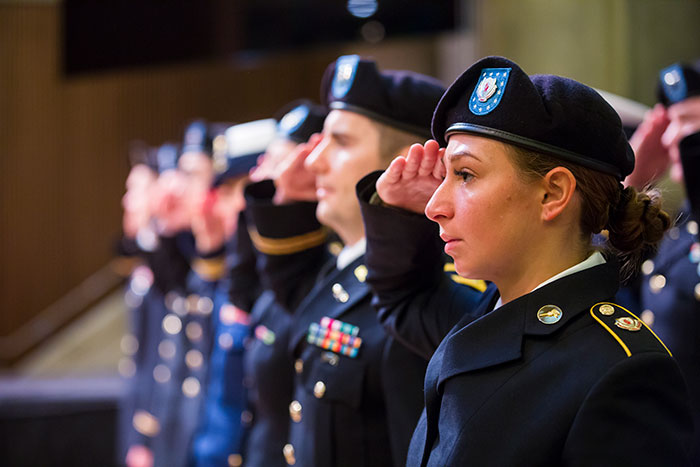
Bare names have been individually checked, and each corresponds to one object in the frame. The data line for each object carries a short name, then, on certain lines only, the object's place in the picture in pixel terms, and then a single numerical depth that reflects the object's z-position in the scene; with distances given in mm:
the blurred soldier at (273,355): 3625
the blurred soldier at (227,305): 4504
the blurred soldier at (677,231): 3287
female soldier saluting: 2811
